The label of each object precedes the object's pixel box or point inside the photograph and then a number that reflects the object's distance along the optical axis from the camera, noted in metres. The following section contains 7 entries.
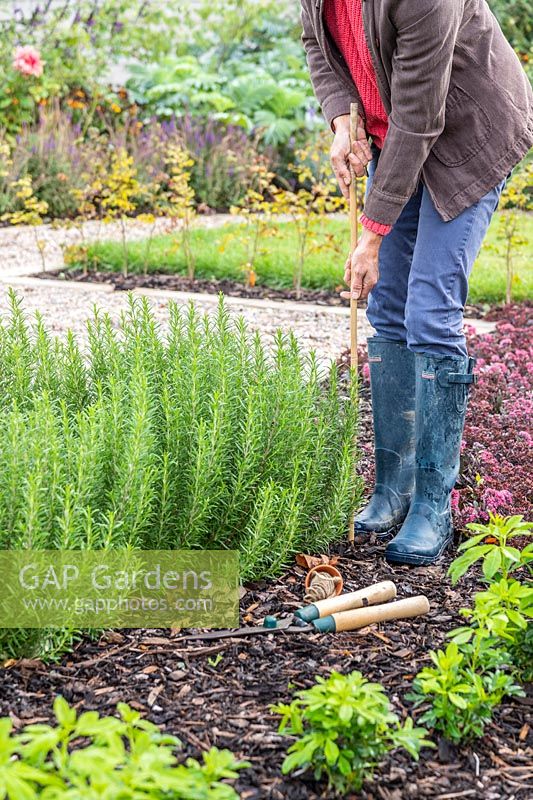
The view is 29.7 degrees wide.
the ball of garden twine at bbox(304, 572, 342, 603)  2.58
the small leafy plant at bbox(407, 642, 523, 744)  1.89
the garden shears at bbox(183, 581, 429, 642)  2.40
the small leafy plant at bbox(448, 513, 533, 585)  2.05
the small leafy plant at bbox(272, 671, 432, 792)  1.68
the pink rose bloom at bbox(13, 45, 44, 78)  10.47
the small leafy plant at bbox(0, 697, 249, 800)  1.36
